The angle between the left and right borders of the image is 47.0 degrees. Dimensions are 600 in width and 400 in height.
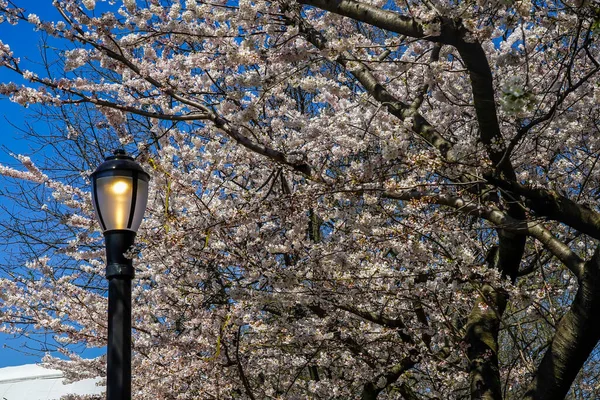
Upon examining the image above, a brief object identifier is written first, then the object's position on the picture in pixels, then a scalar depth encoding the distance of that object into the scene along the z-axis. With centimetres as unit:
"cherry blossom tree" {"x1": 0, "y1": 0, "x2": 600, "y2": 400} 432
